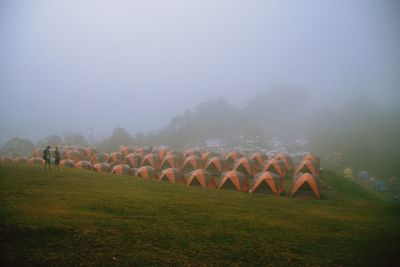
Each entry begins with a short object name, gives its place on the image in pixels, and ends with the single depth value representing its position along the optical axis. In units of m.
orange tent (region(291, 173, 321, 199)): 21.62
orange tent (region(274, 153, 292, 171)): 34.34
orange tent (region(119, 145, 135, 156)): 43.07
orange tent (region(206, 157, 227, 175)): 31.57
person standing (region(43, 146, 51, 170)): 20.49
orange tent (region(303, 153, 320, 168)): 33.25
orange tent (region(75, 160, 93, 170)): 31.42
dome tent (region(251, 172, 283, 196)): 22.34
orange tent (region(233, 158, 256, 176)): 30.44
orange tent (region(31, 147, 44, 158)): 41.00
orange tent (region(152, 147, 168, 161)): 39.56
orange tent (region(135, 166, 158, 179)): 28.17
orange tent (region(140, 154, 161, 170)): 35.62
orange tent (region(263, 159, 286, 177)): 29.53
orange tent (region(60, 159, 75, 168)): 31.94
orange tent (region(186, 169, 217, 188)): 24.53
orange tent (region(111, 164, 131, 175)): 30.00
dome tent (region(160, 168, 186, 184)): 26.32
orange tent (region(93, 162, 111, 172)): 31.16
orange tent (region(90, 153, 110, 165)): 37.22
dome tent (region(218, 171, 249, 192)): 23.52
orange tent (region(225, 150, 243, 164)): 36.77
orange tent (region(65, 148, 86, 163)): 38.33
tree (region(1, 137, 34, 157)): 70.69
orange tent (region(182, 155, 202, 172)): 33.09
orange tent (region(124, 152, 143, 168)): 37.00
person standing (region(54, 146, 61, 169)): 21.16
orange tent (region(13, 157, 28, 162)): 35.86
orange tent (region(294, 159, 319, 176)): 30.36
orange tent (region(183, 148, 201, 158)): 36.74
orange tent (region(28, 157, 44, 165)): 34.72
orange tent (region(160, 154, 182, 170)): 35.27
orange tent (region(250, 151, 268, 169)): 35.96
